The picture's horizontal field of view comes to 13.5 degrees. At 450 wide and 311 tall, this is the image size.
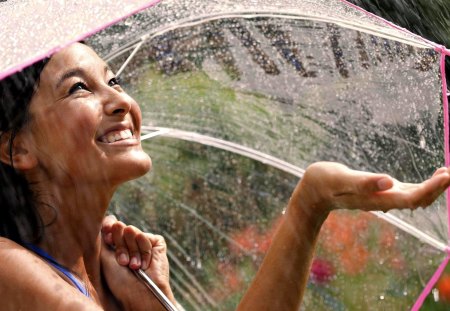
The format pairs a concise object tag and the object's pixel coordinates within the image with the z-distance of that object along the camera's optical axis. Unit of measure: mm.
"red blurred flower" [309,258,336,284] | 6029
